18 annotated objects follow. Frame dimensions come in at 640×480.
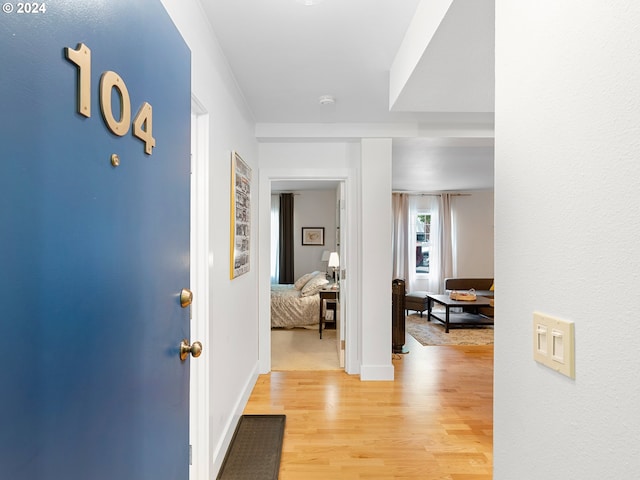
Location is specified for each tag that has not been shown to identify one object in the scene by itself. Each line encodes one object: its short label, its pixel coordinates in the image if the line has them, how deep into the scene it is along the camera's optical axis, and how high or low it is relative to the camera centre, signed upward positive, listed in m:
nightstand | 4.99 -0.80
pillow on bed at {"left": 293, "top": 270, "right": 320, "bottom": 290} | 5.82 -0.62
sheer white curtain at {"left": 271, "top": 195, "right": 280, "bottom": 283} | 7.56 +0.18
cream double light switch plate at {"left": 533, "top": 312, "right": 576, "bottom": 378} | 0.69 -0.20
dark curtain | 7.55 +0.14
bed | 5.34 -0.97
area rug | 4.86 -1.30
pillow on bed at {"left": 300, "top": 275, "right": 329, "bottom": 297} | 5.47 -0.65
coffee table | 5.53 -1.18
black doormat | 2.08 -1.31
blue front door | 0.57 +0.00
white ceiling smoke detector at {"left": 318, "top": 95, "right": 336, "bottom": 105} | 2.84 +1.14
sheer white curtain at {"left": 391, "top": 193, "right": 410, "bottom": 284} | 7.73 +0.20
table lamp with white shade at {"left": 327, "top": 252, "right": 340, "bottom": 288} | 5.18 -0.24
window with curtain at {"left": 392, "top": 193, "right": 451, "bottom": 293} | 7.75 +0.09
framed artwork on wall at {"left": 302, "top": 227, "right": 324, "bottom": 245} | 7.69 +0.19
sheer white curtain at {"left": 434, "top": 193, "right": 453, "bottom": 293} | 7.75 +0.03
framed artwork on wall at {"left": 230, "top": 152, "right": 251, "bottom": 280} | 2.51 +0.22
